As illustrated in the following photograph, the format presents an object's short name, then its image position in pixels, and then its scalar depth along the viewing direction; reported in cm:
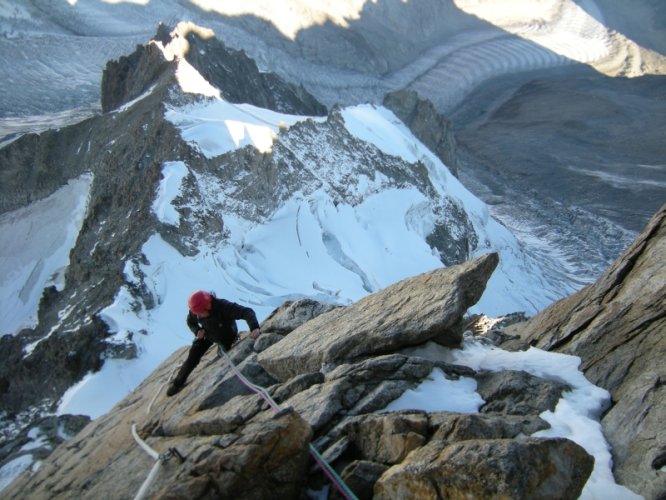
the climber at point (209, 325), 740
